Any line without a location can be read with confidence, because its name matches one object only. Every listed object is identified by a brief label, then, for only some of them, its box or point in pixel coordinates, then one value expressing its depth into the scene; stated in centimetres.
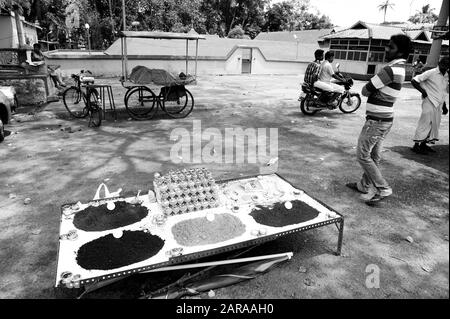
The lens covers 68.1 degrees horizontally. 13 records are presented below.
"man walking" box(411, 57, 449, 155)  636
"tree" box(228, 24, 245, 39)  3763
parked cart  898
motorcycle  1032
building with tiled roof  2503
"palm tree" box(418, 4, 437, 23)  5386
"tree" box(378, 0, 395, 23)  6138
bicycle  870
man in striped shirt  405
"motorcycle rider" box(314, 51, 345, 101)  978
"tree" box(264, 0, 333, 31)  4719
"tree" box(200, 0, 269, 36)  4009
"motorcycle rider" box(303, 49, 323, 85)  997
